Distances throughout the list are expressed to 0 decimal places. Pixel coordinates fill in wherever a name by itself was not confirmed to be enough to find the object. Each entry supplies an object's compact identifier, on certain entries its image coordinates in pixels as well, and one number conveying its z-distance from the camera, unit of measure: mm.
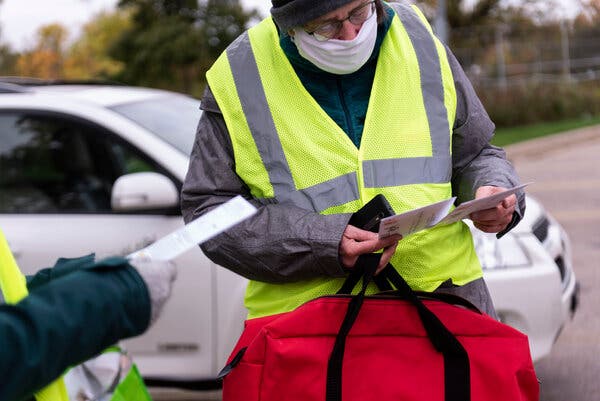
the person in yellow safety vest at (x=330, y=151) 2463
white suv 4412
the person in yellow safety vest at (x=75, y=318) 1568
